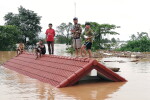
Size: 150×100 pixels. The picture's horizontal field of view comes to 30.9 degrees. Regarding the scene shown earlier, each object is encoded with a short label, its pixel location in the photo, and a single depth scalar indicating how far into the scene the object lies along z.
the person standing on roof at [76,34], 10.12
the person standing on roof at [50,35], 12.77
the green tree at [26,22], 37.56
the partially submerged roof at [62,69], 8.18
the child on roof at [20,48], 17.19
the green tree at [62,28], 70.38
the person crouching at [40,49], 11.92
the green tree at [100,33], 31.19
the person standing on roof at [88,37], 9.98
